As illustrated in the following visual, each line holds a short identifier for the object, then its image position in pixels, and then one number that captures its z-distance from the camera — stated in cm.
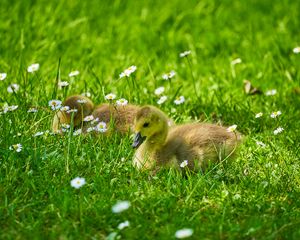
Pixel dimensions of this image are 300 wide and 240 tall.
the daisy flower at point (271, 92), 1139
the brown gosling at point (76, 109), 989
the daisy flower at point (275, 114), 971
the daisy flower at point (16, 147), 857
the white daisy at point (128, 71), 1015
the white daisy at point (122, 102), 987
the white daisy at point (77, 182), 789
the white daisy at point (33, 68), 1072
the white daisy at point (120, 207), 739
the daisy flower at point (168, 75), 1047
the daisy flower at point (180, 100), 1063
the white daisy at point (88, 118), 979
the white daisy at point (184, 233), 704
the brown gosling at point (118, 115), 990
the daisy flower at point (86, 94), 1084
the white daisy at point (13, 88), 1028
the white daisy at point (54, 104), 960
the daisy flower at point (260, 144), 963
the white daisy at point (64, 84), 1019
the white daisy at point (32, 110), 962
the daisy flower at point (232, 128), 916
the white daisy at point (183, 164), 871
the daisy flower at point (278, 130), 943
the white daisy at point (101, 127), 948
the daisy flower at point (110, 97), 993
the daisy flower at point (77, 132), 927
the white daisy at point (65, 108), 983
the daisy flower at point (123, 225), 735
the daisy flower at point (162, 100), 1041
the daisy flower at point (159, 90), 1092
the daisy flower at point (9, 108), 938
